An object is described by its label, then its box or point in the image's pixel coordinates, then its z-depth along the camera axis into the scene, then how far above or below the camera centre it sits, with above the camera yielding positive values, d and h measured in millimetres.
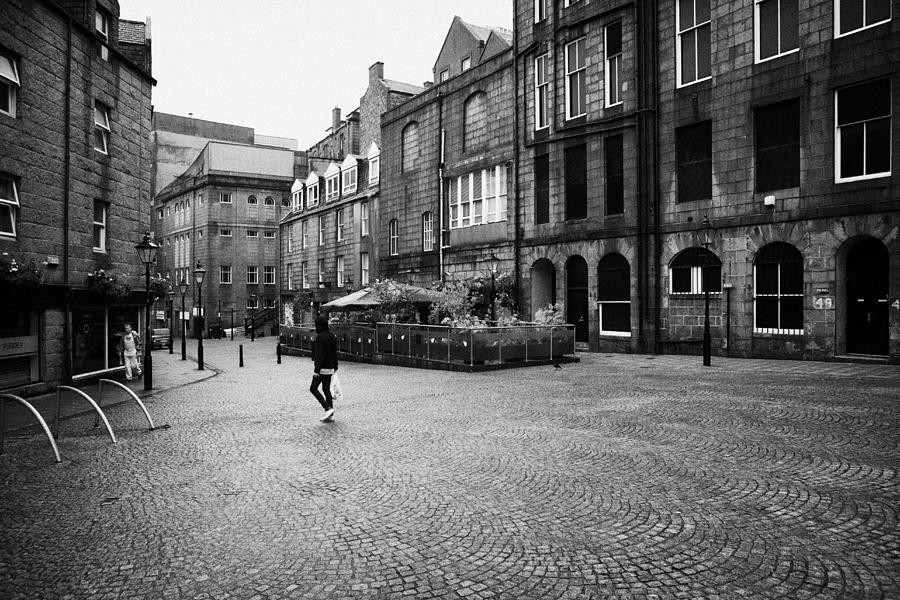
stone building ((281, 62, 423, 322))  45062 +7287
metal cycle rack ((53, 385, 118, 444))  8929 -1820
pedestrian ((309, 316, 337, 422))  11156 -944
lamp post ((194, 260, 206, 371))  23228 -986
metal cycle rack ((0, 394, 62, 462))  7891 -1505
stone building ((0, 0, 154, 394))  15008 +3374
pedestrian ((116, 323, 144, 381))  19469 -1428
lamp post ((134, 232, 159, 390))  16688 +1327
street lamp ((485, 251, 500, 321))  30678 +2189
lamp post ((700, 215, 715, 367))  19172 +823
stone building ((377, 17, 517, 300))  30828 +7304
